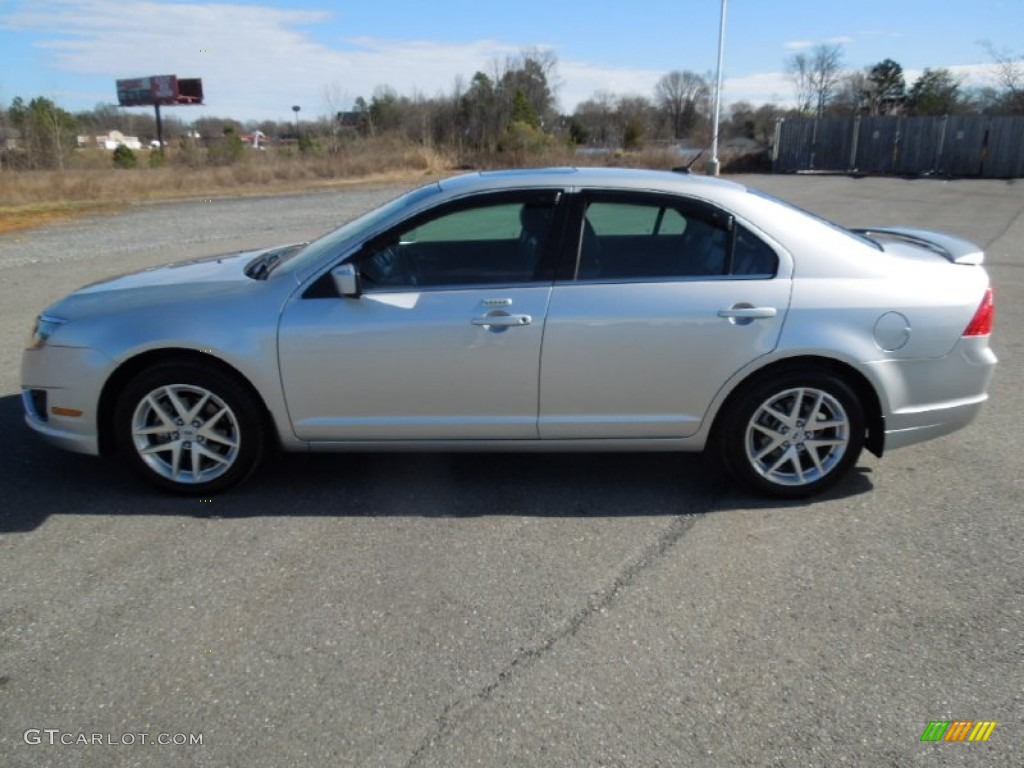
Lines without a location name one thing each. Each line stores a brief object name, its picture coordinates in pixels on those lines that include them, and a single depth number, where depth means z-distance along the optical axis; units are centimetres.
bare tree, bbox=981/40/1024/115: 4475
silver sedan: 382
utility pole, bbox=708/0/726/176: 2725
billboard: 8175
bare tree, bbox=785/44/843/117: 6550
